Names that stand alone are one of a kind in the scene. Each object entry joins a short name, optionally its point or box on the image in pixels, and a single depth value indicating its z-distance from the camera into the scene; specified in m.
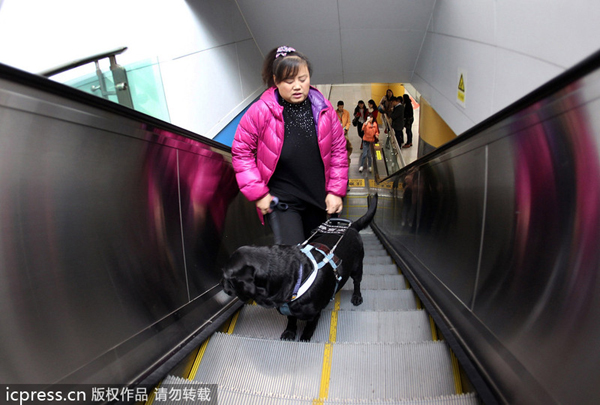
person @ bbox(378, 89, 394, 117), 12.02
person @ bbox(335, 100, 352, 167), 10.19
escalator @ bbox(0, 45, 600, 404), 1.13
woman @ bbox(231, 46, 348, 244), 2.03
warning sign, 4.64
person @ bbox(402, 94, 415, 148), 12.30
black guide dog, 1.75
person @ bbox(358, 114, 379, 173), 10.48
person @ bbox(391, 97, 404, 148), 10.86
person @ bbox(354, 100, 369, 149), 12.06
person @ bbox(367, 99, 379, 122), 11.68
